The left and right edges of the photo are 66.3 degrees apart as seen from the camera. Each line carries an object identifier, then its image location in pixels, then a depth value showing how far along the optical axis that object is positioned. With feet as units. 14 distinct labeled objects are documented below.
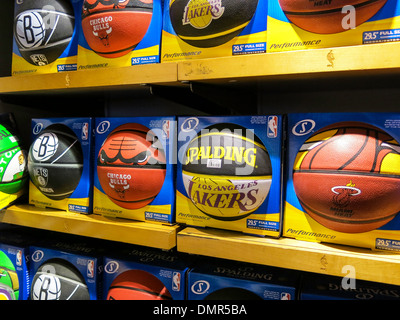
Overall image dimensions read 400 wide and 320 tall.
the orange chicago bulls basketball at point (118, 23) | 3.27
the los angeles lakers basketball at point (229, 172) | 2.86
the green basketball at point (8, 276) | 4.27
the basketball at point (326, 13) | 2.43
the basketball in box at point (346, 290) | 2.84
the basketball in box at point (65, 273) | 3.87
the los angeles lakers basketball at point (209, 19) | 2.85
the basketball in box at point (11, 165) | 3.98
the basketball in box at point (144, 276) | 3.44
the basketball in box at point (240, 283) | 3.05
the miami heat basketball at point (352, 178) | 2.41
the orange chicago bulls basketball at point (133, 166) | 3.30
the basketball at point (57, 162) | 3.77
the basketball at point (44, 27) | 3.79
